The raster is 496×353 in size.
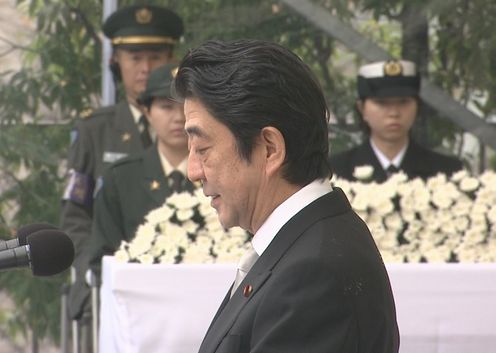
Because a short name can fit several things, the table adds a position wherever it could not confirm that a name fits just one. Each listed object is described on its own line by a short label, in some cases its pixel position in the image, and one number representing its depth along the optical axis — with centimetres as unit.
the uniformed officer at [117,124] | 1094
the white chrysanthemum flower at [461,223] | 887
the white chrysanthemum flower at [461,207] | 895
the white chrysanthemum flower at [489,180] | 914
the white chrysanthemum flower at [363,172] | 956
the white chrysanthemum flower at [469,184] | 912
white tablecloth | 779
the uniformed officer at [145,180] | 987
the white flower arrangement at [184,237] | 838
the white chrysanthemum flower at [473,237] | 880
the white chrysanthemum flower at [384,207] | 884
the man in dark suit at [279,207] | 444
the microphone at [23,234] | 496
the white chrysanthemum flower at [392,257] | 862
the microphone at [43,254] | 493
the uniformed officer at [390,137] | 1080
